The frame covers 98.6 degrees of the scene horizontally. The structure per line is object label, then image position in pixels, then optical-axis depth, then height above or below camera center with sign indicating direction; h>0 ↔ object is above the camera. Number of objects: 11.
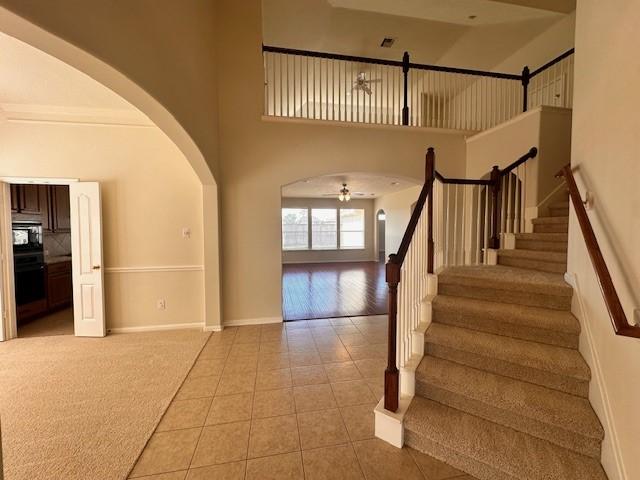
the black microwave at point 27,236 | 4.08 -0.01
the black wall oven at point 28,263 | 4.08 -0.42
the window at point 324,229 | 11.28 +0.13
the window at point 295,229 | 11.05 +0.14
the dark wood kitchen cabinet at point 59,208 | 4.84 +0.49
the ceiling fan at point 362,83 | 5.10 +2.78
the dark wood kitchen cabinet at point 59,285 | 4.71 -0.89
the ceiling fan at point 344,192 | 8.21 +1.21
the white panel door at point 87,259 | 3.71 -0.33
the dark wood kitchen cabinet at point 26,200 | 4.13 +0.56
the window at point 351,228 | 11.54 +0.16
